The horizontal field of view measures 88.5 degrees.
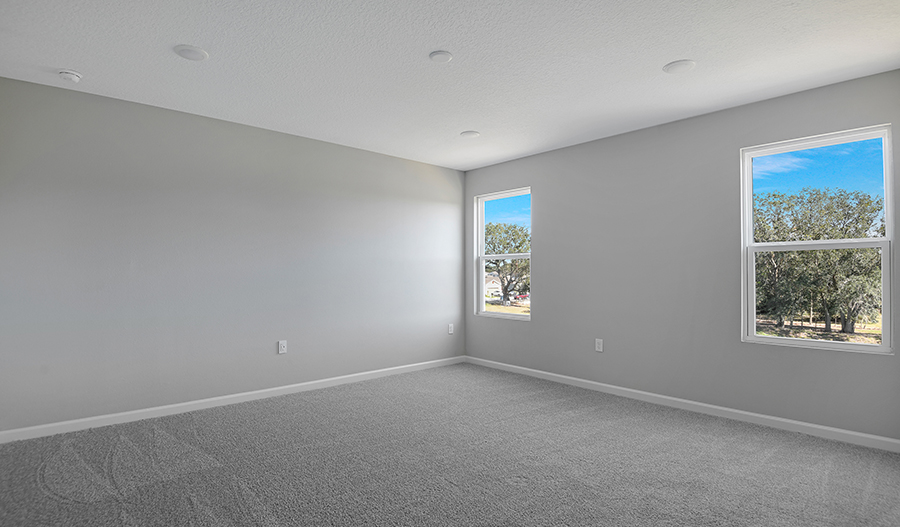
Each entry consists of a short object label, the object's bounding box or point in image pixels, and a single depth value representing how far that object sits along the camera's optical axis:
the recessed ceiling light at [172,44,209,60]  2.71
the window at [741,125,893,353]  3.09
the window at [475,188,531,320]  5.40
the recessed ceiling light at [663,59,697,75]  2.88
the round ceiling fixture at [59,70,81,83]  3.03
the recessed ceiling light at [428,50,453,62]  2.75
